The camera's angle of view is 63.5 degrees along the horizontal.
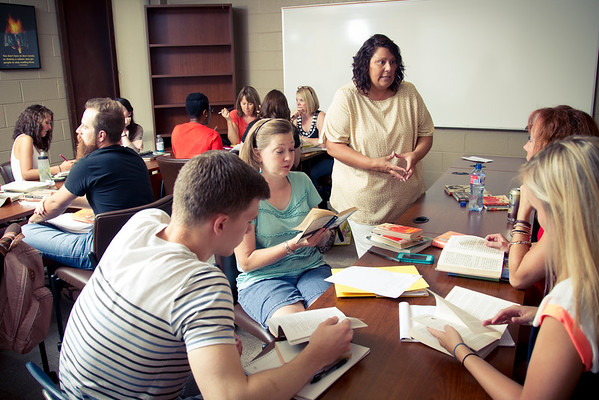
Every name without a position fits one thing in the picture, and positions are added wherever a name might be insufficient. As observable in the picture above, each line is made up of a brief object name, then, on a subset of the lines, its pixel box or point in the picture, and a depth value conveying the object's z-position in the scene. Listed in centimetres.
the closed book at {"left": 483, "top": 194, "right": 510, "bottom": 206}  246
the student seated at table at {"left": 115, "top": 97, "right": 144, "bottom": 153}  426
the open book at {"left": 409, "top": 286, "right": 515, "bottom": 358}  120
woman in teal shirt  176
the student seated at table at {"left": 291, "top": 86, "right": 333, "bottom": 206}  473
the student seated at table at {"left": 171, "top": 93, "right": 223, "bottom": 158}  385
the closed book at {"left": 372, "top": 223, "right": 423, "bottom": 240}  187
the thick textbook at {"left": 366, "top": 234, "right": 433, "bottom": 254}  185
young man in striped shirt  92
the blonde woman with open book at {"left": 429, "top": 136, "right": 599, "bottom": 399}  86
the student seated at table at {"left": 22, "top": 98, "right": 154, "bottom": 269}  231
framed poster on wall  439
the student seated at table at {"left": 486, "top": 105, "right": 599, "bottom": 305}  157
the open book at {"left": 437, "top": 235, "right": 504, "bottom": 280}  161
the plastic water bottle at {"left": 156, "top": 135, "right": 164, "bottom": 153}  460
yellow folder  147
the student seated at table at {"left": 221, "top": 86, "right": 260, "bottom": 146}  521
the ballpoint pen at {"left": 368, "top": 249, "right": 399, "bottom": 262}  176
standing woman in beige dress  238
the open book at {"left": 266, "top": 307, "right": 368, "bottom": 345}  119
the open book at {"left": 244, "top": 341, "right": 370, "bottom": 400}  104
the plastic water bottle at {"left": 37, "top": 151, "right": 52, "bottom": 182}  308
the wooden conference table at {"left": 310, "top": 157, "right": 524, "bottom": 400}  104
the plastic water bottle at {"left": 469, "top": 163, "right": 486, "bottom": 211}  243
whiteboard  455
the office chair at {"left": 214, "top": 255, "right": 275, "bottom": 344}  176
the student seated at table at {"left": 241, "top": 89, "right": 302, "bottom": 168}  440
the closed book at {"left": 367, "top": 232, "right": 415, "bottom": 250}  183
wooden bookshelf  576
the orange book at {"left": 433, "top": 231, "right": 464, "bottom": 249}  189
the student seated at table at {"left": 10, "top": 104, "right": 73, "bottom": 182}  327
